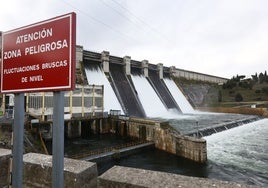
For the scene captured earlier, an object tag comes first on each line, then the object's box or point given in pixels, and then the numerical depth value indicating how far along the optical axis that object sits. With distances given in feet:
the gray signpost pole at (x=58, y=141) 6.61
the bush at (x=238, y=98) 226.83
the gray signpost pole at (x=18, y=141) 7.67
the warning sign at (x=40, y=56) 6.82
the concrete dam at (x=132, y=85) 125.39
